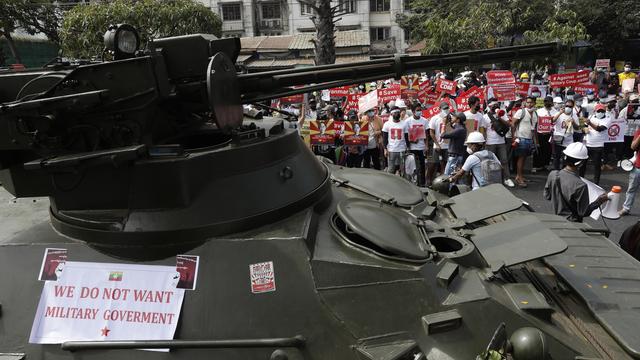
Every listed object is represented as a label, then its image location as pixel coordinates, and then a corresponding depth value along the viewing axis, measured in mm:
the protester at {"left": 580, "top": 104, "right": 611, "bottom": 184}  12923
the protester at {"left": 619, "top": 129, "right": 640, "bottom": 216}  10383
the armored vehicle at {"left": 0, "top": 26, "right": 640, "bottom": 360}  3422
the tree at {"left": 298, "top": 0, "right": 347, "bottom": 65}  17875
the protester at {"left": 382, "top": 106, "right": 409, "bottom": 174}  12945
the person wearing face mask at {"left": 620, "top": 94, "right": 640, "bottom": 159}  14773
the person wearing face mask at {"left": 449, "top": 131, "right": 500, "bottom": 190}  9859
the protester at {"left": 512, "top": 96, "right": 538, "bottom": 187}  13781
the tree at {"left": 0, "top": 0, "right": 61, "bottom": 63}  27559
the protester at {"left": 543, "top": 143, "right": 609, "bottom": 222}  7207
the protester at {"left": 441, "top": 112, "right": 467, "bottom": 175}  11828
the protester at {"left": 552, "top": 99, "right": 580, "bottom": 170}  13867
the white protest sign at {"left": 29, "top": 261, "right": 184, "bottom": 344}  3525
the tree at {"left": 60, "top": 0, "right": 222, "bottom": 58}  25031
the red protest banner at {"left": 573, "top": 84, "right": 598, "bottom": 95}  16812
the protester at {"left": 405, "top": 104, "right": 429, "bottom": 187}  13148
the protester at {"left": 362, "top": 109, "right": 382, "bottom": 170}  13727
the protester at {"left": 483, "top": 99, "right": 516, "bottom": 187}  12992
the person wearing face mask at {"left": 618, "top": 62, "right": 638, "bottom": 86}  23253
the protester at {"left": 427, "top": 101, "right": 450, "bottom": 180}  13125
